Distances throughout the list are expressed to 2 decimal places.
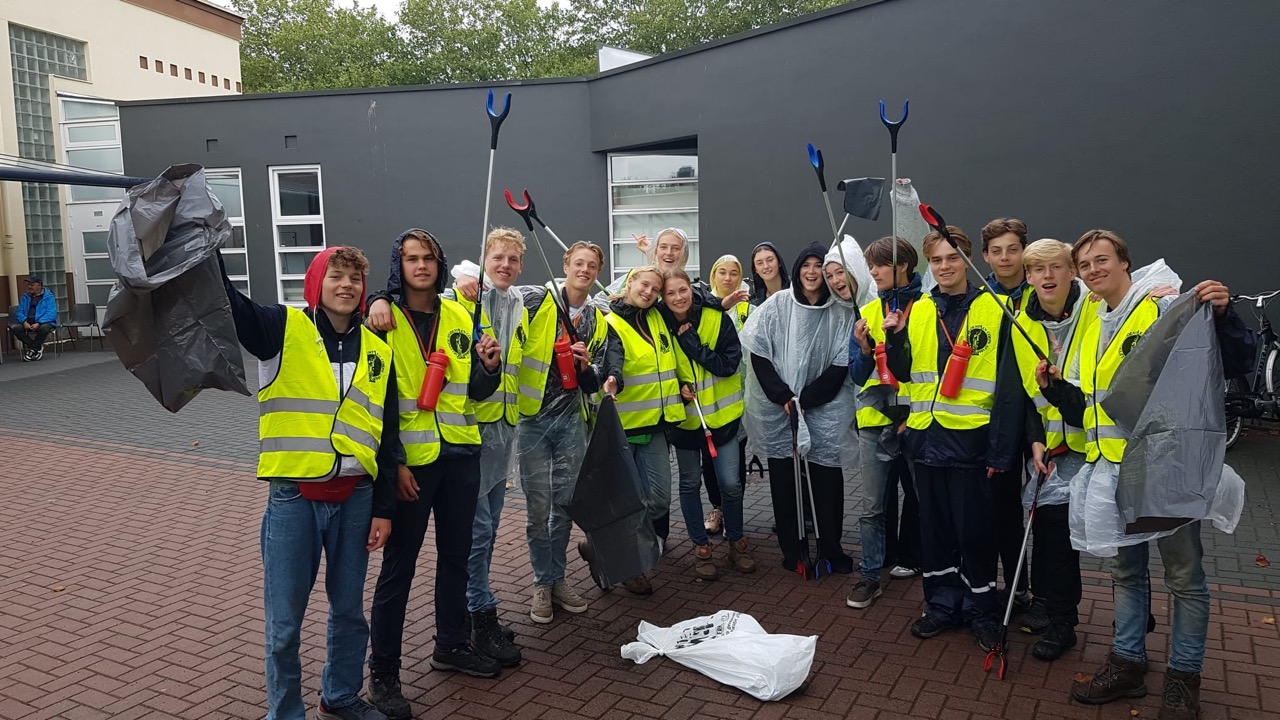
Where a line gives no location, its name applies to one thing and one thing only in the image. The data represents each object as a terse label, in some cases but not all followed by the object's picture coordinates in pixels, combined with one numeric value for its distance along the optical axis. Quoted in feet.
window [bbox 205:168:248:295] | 56.59
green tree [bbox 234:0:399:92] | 125.59
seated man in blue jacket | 55.77
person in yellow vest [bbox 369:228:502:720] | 12.66
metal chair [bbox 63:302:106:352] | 59.41
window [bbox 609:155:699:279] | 47.47
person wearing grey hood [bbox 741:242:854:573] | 17.40
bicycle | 25.25
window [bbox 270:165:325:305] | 55.83
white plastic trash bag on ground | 13.11
